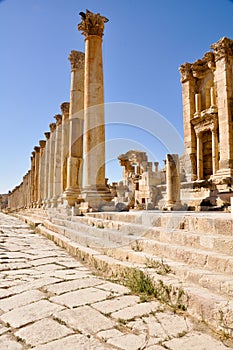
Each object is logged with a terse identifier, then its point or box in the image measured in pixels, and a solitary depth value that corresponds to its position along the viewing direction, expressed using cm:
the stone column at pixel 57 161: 1983
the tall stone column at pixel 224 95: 1756
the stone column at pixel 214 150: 1950
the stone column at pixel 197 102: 2191
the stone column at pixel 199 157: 2086
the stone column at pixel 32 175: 3244
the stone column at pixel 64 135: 1863
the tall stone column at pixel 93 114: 1084
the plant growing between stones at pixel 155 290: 287
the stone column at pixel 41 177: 2746
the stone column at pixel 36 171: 3098
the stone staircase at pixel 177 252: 265
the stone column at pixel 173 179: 1130
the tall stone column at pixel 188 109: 2200
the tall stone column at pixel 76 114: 1460
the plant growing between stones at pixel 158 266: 354
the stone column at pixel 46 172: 2453
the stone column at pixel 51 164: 2267
